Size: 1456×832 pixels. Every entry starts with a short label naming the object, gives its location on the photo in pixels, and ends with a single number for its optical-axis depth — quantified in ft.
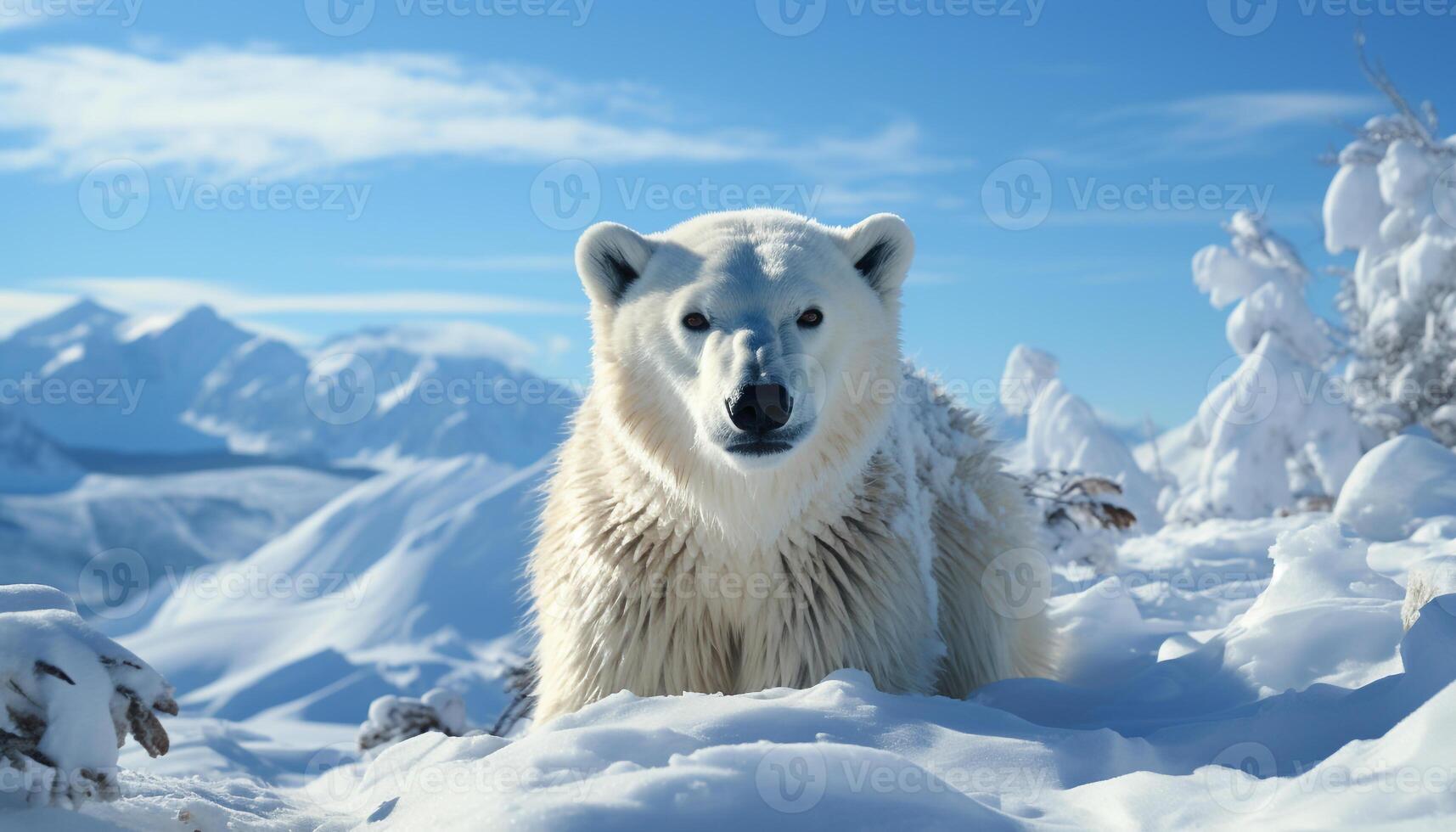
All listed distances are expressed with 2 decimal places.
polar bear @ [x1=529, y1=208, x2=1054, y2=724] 12.03
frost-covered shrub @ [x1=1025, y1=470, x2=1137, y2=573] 27.30
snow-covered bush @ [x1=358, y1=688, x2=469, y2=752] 25.40
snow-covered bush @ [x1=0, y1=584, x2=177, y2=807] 7.07
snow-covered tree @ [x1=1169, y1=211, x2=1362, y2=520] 63.31
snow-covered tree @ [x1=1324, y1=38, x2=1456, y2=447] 55.52
